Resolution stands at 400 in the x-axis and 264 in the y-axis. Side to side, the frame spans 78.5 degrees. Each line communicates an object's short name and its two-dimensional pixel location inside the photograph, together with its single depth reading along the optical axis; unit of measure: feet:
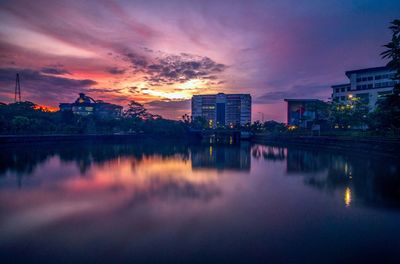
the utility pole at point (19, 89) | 319.88
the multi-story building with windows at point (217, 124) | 619.18
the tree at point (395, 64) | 74.43
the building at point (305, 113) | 226.46
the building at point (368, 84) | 231.71
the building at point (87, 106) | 472.03
